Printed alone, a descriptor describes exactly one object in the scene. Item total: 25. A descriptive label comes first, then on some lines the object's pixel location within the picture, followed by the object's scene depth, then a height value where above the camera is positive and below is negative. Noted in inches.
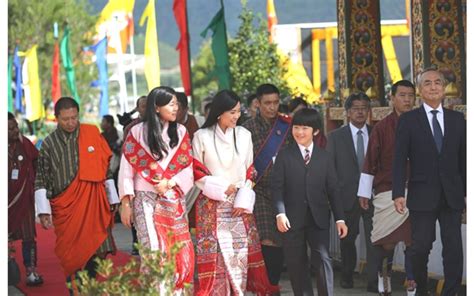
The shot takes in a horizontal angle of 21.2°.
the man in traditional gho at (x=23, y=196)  456.1 -14.6
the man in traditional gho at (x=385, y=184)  395.5 -10.4
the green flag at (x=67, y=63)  1514.5 +109.4
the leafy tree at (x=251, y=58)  1376.7 +105.1
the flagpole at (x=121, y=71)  1366.9 +89.7
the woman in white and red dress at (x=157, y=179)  344.8 -7.1
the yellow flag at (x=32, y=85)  1380.4 +78.4
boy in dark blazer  346.6 -13.7
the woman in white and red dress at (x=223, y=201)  355.3 -13.6
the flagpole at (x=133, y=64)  1557.0 +110.5
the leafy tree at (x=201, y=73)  2476.4 +168.5
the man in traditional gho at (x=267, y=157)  394.9 -1.6
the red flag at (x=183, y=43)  812.6 +72.9
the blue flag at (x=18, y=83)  1839.3 +107.4
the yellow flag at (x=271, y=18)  1510.8 +168.8
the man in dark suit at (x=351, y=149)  427.2 +0.7
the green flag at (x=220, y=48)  739.4 +62.9
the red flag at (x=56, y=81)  1614.2 +95.6
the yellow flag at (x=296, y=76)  1189.3 +77.0
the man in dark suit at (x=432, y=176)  343.6 -7.2
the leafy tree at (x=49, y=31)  2142.0 +218.3
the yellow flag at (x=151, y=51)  936.3 +76.3
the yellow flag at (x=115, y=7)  1232.2 +144.5
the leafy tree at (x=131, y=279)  229.1 -22.8
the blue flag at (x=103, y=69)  1402.6 +98.1
